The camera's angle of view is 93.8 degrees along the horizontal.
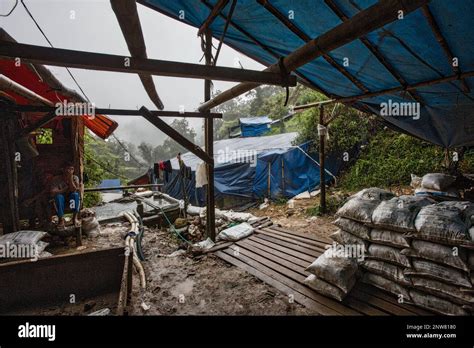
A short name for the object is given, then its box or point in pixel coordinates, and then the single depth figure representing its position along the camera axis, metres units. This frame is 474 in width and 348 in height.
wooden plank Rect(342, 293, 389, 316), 2.98
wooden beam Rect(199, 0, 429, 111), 1.42
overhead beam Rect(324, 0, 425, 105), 2.58
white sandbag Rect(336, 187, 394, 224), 3.71
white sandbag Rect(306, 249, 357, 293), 3.30
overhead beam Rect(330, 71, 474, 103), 3.17
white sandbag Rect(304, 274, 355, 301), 3.24
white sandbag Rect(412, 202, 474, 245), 2.69
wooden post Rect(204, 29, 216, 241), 5.28
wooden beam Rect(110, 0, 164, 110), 1.79
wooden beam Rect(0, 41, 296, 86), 1.80
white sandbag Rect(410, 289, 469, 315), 2.65
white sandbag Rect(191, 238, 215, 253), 5.22
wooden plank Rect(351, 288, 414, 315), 2.95
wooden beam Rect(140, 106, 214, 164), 4.42
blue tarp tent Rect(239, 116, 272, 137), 19.28
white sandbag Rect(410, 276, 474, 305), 2.58
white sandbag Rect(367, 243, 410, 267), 3.16
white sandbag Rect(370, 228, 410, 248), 3.16
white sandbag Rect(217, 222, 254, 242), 5.88
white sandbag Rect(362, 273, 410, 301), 3.14
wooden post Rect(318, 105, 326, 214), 7.56
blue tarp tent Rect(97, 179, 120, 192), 22.84
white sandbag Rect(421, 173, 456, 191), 4.64
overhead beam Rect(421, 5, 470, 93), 2.31
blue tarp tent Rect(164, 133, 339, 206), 11.23
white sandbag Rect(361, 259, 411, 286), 3.14
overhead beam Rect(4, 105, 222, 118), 4.59
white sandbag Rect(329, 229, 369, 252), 3.71
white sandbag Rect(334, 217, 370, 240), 3.68
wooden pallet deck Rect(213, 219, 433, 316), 3.08
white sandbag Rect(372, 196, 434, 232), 3.17
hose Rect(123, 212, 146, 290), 4.05
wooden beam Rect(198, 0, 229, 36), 2.95
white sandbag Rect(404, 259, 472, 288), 2.61
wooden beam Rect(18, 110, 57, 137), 4.89
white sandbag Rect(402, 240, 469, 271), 2.64
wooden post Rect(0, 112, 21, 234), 5.04
